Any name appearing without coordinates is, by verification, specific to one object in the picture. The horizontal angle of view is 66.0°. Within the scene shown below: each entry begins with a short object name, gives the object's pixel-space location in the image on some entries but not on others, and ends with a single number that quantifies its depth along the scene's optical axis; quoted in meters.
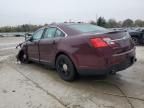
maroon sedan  2.36
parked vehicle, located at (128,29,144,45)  7.35
